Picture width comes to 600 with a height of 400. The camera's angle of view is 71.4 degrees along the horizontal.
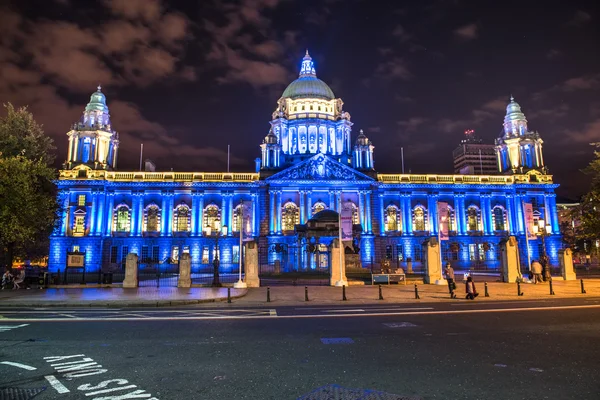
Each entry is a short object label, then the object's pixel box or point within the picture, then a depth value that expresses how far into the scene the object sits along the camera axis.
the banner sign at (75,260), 30.18
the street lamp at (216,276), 30.14
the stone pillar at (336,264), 30.38
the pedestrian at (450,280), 22.56
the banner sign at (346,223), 36.28
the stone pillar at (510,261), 32.62
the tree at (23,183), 29.75
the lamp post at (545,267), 31.70
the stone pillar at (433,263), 32.62
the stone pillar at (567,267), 34.44
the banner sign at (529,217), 41.57
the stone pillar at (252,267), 30.58
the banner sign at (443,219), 39.28
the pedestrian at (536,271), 30.21
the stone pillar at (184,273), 29.11
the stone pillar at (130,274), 28.92
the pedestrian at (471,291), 21.33
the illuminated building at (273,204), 62.03
